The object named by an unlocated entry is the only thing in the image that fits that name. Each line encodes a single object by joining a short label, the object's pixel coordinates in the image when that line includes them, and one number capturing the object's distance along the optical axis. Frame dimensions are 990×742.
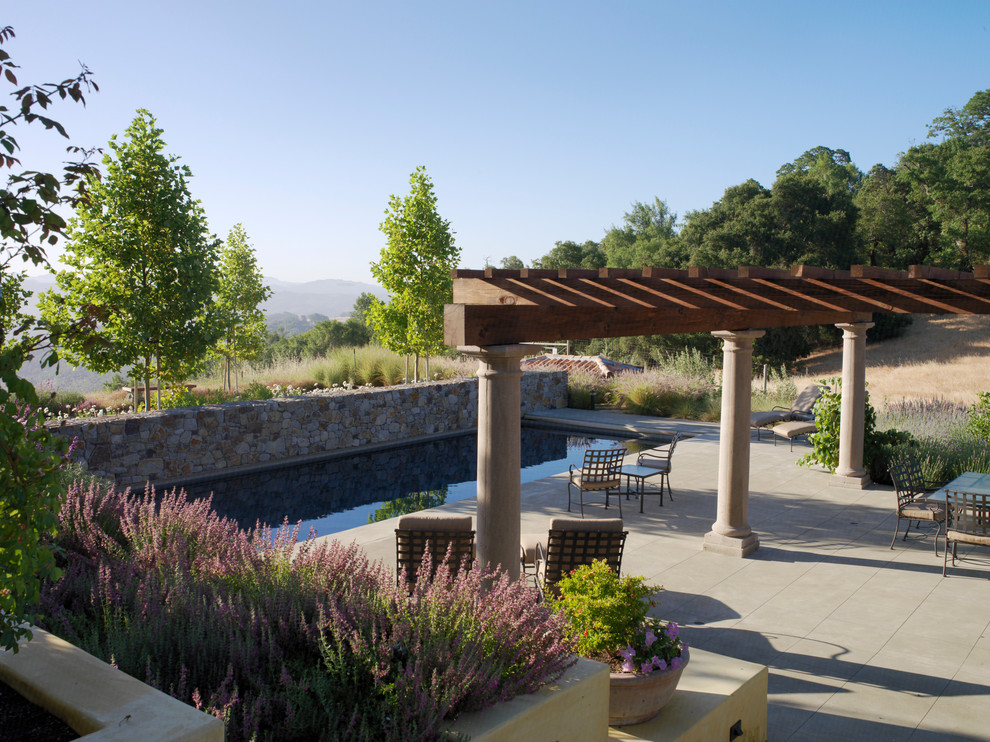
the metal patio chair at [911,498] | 7.93
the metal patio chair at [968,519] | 7.09
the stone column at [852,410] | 10.33
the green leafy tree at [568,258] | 52.97
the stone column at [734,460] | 7.82
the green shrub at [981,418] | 11.94
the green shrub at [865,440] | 11.25
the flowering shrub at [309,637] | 2.88
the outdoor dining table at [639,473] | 9.81
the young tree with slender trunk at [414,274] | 18.19
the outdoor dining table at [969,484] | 7.48
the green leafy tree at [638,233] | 59.91
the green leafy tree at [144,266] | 12.63
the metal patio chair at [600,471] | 9.56
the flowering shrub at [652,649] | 3.87
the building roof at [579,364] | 22.69
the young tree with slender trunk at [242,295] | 20.14
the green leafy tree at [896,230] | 40.75
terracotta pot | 3.79
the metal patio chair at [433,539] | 5.82
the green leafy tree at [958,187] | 38.34
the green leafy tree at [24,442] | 2.16
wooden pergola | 4.69
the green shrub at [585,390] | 19.92
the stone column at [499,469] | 4.73
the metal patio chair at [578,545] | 5.86
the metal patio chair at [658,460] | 10.17
